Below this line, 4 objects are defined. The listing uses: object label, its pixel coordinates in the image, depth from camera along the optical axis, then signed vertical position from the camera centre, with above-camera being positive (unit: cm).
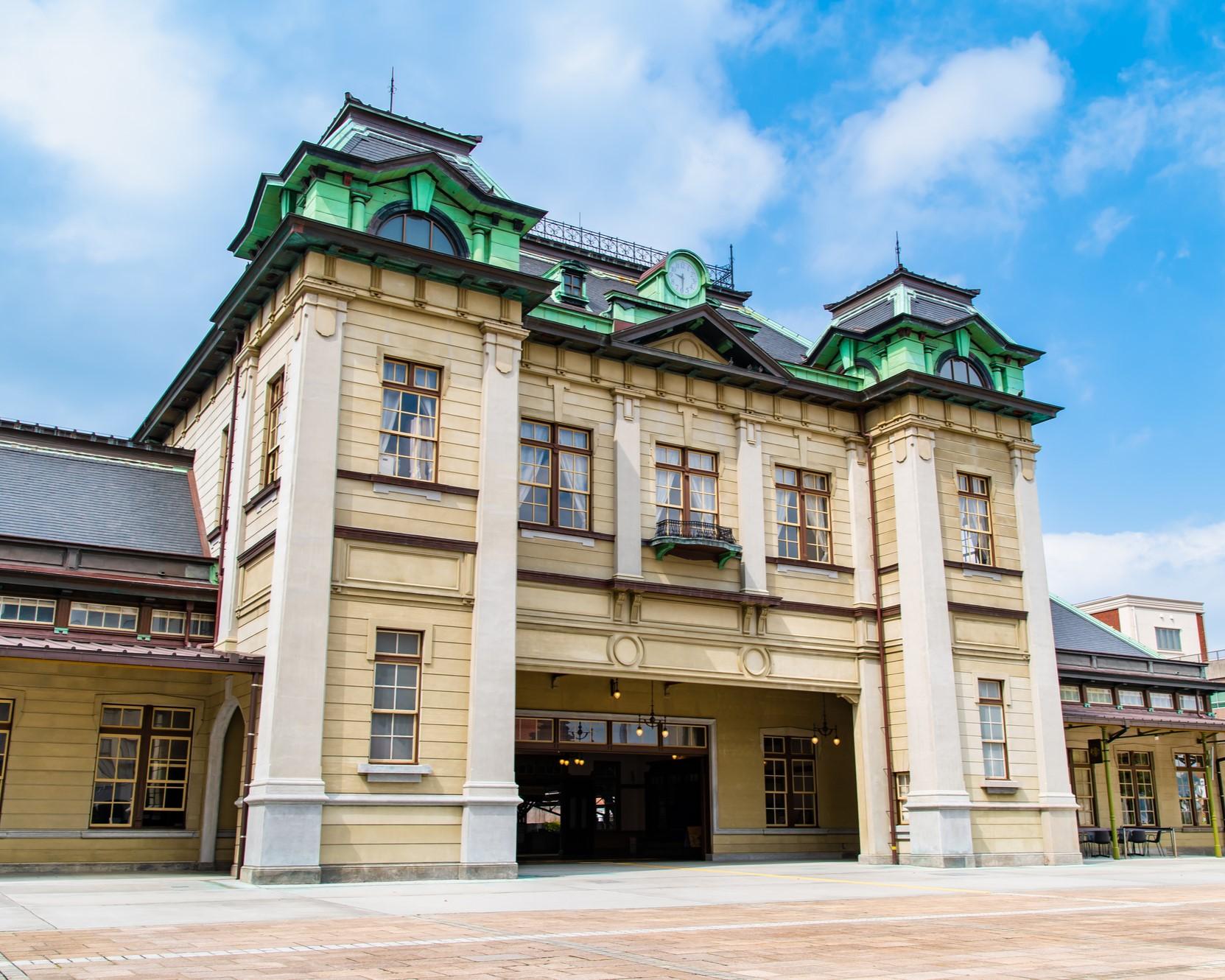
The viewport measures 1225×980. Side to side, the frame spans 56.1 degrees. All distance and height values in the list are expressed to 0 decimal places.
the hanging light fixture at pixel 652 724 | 2444 +145
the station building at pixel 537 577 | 1800 +389
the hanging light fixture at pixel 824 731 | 2653 +143
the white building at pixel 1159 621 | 5328 +811
